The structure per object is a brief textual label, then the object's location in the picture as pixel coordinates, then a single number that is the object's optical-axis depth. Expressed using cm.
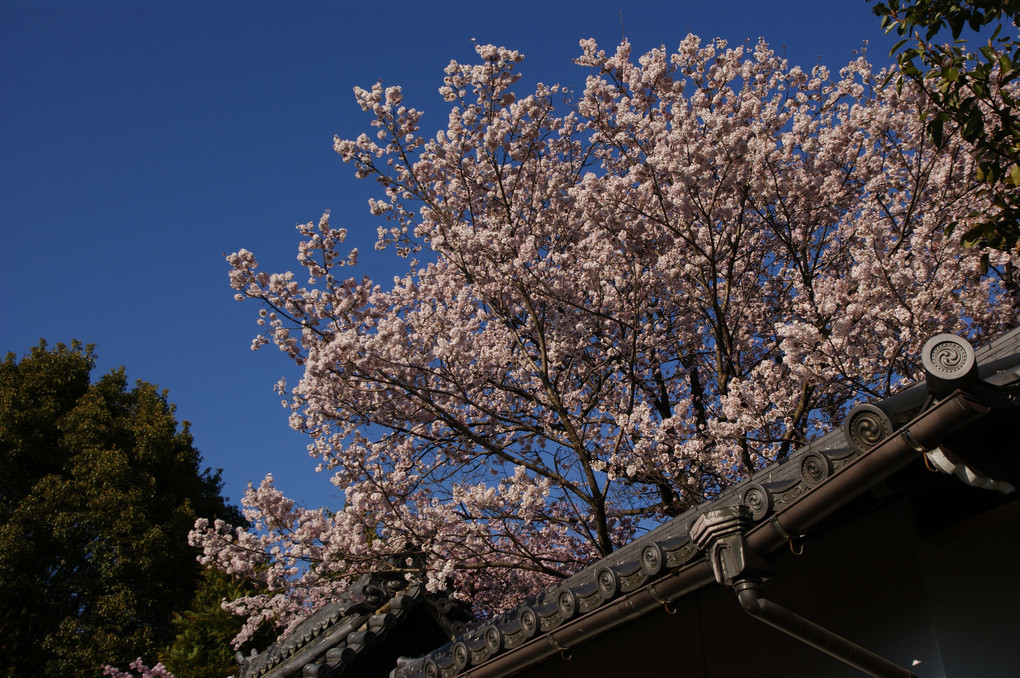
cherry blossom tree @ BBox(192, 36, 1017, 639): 888
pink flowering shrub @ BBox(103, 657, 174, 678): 1334
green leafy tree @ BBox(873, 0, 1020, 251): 461
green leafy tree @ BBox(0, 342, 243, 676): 1775
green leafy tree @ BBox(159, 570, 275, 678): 1420
